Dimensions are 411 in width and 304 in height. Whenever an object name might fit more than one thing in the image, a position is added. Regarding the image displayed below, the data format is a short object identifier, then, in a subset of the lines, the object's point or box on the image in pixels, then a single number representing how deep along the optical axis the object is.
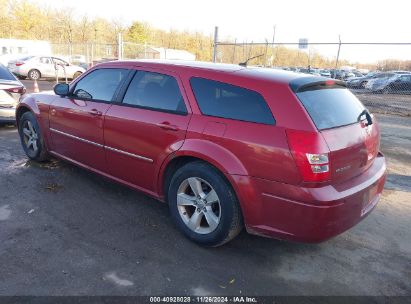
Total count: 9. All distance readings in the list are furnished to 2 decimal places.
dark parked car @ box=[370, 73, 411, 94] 21.95
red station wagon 2.73
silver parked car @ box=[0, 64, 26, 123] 7.18
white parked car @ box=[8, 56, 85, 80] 19.53
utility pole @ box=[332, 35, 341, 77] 12.24
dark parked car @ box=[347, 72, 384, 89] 25.98
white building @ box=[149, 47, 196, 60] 32.30
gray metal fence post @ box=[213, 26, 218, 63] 12.97
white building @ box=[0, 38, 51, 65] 29.45
